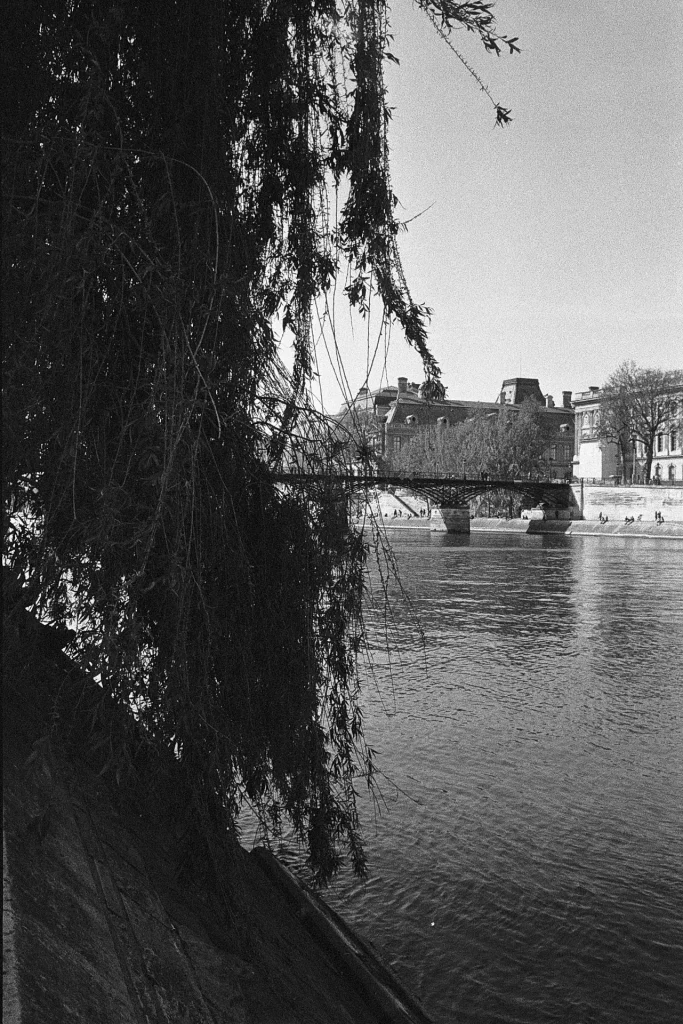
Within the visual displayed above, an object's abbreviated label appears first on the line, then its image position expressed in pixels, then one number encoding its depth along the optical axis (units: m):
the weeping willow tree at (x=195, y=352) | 2.74
